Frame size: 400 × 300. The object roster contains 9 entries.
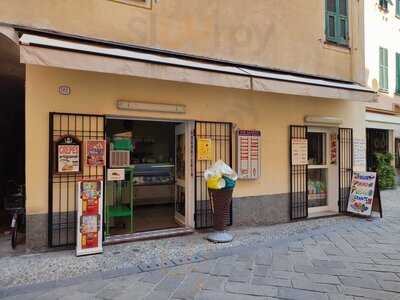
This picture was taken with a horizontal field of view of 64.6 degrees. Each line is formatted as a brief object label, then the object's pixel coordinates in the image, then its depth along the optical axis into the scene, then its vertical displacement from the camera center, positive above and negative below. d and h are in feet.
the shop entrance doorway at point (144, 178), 19.67 -1.87
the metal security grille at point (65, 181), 16.14 -1.31
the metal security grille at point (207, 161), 20.35 -0.13
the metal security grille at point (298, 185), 23.75 -2.26
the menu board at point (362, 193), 24.73 -2.98
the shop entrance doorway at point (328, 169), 26.22 -1.09
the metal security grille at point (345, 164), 26.43 -0.69
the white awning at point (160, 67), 13.16 +4.43
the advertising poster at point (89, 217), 15.97 -3.12
